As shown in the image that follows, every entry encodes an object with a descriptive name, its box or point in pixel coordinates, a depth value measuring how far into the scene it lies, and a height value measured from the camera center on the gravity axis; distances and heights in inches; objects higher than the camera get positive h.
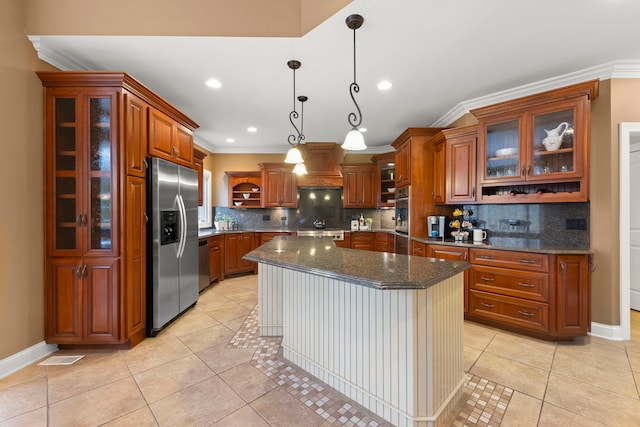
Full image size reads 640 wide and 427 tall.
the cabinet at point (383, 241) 206.6 -23.4
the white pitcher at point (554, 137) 108.1 +30.8
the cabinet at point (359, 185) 226.1 +22.8
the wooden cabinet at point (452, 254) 120.6 -19.8
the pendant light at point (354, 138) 78.5 +22.8
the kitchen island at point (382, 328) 59.2 -29.4
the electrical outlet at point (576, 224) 110.1 -4.8
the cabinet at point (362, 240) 216.1 -22.8
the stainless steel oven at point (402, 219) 157.9 -4.7
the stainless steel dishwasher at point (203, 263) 158.9 -31.7
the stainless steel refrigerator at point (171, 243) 107.6 -13.9
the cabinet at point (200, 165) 182.4 +34.3
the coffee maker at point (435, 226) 146.7 -7.9
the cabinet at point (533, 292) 100.6 -31.6
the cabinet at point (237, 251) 196.9 -29.7
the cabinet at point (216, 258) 177.6 -32.2
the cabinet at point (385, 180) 215.0 +25.9
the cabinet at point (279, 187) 221.3 +20.5
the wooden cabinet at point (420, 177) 153.0 +20.3
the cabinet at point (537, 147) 103.5 +28.0
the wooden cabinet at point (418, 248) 136.7 -19.4
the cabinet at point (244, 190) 226.1 +18.9
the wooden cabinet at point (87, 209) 92.9 +0.7
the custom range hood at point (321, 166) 211.0 +36.4
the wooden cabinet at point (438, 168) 143.4 +24.3
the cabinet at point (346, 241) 213.3 -23.4
